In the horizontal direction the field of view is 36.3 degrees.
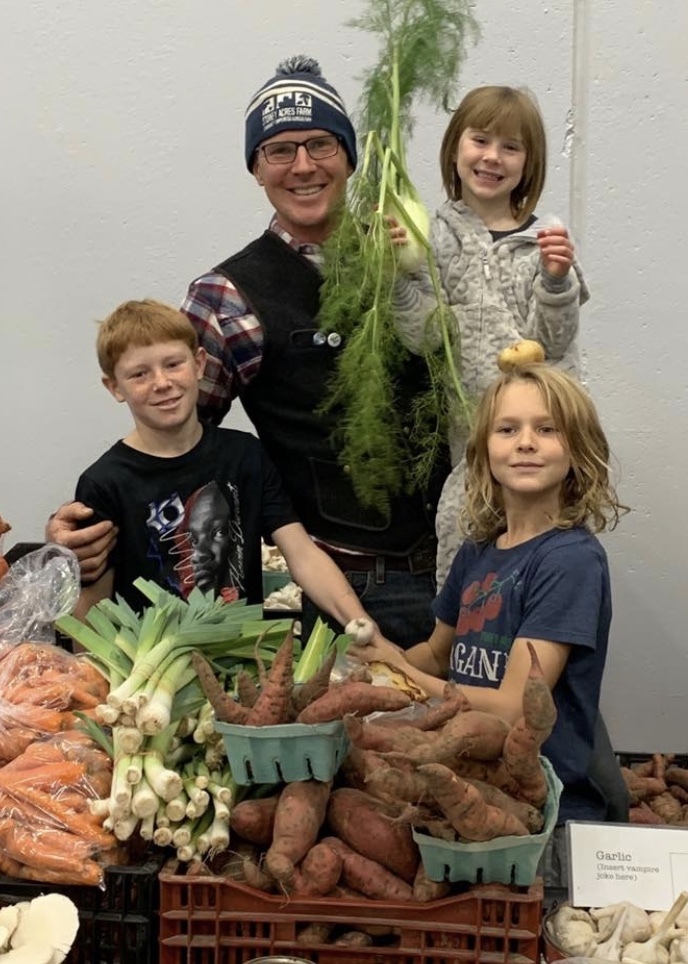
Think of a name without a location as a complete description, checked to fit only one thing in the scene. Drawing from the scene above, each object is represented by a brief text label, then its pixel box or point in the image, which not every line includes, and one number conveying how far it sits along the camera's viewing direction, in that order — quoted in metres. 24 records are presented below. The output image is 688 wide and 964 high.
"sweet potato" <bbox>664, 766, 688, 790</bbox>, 2.51
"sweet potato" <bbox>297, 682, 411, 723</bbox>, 1.24
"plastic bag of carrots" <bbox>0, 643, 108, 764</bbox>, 1.43
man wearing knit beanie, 2.05
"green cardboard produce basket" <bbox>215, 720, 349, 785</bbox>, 1.21
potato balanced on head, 1.75
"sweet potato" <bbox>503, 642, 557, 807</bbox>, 1.15
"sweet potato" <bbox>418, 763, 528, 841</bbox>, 1.08
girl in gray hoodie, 1.90
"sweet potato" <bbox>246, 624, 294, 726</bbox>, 1.23
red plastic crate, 1.13
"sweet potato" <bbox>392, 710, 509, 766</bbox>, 1.14
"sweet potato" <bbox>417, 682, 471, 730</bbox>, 1.27
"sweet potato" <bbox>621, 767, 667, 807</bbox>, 2.44
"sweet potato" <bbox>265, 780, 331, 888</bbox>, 1.14
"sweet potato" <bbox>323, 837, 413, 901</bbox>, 1.16
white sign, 1.22
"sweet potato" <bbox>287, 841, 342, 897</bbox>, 1.15
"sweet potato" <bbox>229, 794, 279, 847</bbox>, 1.23
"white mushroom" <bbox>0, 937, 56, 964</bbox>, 1.09
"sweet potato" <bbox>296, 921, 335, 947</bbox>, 1.14
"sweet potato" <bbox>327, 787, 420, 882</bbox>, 1.18
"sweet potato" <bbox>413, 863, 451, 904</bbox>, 1.13
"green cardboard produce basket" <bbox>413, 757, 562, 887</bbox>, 1.11
